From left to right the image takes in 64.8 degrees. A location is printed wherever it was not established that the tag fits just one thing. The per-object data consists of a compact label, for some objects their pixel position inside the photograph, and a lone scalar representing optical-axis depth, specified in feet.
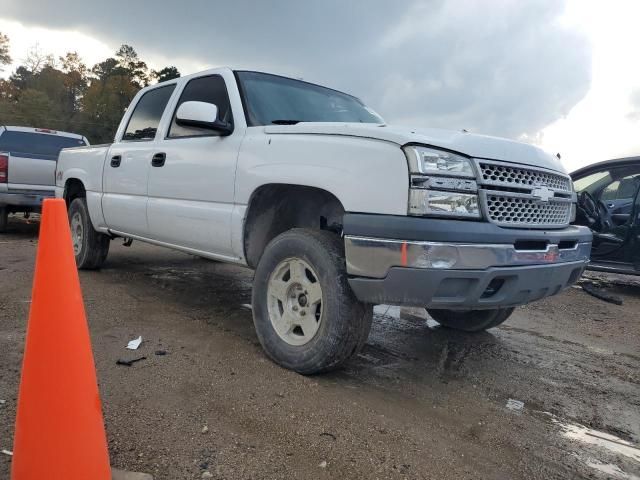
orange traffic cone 5.88
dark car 21.48
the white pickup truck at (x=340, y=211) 8.54
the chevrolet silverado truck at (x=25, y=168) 28.81
